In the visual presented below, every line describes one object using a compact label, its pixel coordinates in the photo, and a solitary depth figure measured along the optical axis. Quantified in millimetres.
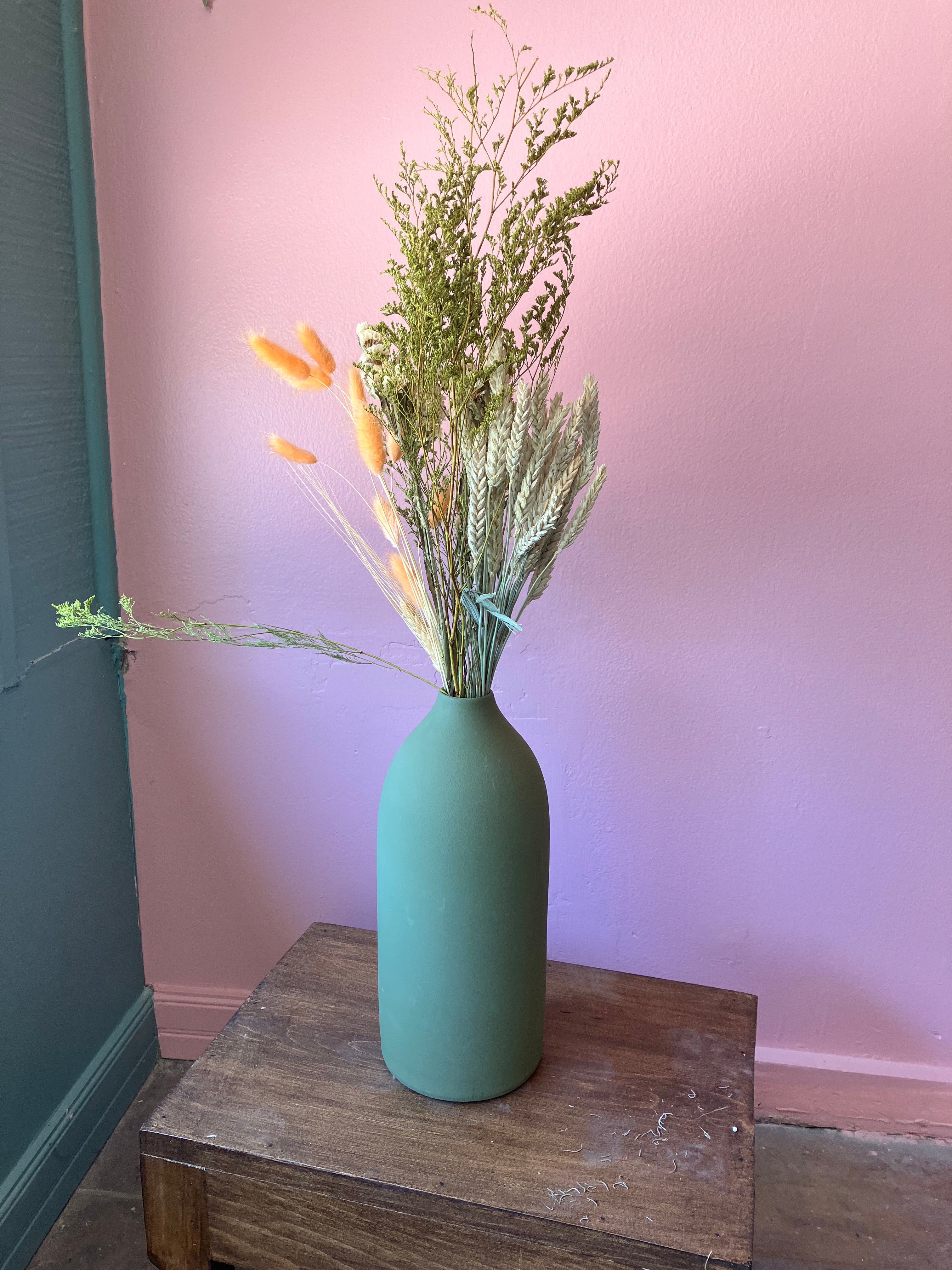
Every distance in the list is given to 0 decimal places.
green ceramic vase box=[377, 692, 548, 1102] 934
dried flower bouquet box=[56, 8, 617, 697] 851
